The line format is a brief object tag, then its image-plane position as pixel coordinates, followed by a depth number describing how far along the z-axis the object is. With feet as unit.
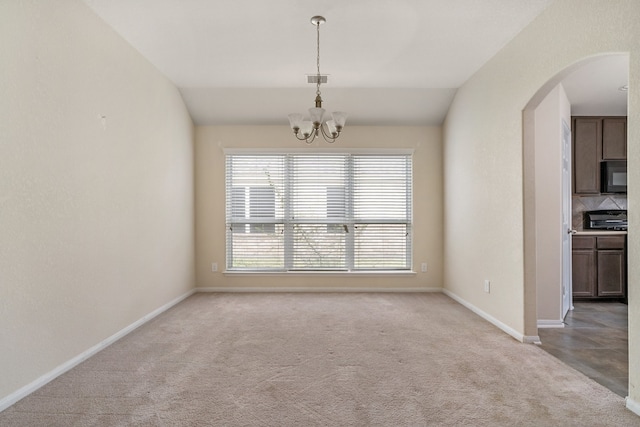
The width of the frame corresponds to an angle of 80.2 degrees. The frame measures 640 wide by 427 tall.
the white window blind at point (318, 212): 18.07
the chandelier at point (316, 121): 11.07
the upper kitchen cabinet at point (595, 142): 16.62
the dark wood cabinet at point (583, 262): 15.79
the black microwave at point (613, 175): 16.60
